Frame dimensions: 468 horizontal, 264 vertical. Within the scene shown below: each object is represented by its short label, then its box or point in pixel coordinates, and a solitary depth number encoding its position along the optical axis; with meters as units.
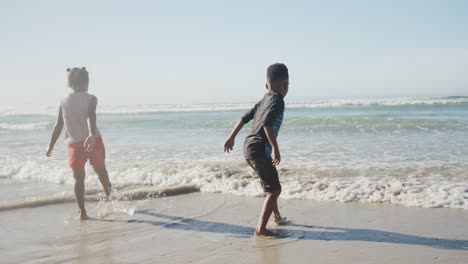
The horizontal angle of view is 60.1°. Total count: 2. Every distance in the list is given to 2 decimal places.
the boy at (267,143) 3.79
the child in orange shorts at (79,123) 4.59
